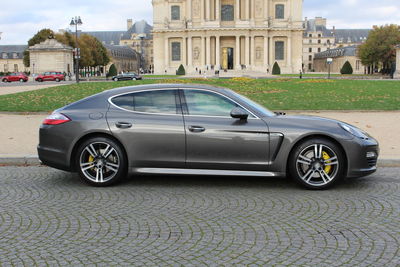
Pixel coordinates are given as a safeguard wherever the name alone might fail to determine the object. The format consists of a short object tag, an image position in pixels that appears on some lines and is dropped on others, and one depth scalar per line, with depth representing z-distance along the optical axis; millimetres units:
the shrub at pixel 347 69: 78725
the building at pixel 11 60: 140375
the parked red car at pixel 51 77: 62656
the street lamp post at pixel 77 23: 48678
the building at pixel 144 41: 181000
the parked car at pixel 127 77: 57494
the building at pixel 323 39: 170750
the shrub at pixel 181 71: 81369
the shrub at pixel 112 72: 70625
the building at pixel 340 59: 129625
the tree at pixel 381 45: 82812
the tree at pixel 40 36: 90125
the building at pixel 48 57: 73375
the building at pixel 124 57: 148762
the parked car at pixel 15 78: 64625
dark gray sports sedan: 6738
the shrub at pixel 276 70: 78875
